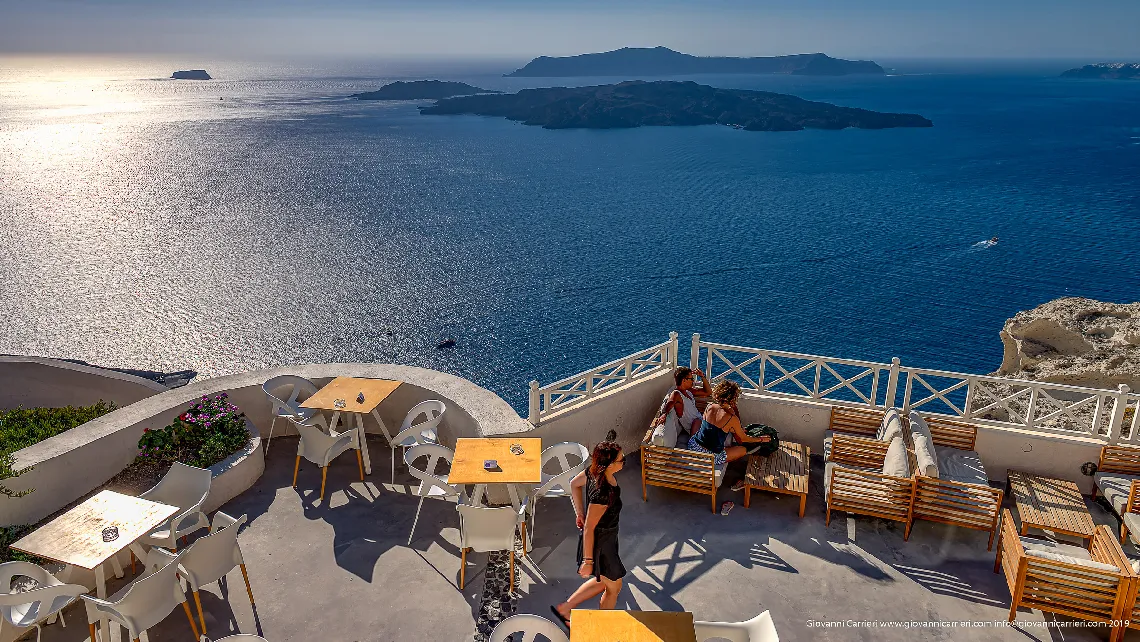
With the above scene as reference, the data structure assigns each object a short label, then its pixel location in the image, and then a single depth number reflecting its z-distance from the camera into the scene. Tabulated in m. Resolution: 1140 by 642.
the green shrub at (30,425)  7.25
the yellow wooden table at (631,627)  4.78
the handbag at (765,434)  8.65
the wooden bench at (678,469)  8.14
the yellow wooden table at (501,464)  7.10
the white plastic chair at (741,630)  4.99
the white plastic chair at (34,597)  5.55
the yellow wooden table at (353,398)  8.54
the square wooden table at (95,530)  5.88
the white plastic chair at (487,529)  6.55
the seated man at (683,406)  8.99
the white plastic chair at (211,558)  5.97
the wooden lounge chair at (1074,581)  6.11
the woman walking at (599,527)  5.48
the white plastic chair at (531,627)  4.88
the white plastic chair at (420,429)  8.32
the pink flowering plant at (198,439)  8.23
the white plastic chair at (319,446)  8.12
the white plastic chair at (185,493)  7.00
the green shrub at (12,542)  6.57
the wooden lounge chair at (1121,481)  7.64
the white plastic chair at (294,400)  8.86
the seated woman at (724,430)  8.38
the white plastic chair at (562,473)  7.46
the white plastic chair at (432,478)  7.40
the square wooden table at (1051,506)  7.50
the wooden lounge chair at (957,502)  7.41
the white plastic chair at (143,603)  5.43
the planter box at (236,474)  7.99
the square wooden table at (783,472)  8.07
